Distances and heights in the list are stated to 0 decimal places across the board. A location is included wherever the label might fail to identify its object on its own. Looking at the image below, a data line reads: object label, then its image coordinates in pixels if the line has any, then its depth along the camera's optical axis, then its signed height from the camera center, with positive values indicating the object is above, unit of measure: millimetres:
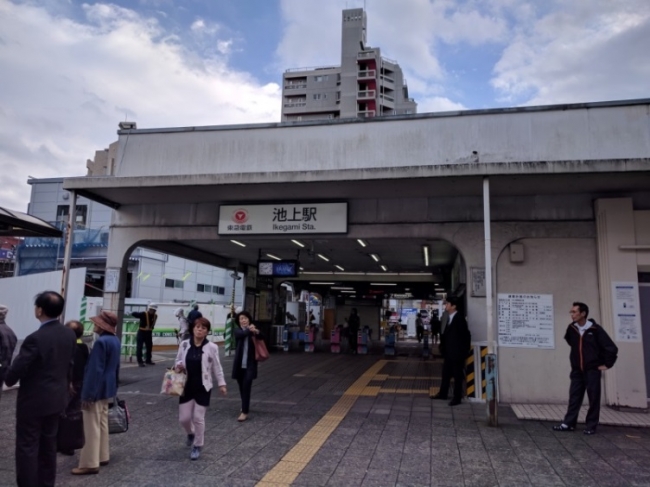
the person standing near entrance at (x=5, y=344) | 4594 -381
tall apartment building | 62344 +30193
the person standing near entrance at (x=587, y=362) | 6387 -578
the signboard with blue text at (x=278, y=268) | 13430 +1156
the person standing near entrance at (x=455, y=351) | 8112 -592
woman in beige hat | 4699 -816
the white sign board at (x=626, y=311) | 7891 +129
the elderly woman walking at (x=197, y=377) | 5188 -730
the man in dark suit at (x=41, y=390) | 3865 -682
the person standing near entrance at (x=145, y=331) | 12719 -615
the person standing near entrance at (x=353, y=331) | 19328 -726
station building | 7949 +2075
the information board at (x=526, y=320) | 8273 -66
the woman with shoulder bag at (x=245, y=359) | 6945 -692
